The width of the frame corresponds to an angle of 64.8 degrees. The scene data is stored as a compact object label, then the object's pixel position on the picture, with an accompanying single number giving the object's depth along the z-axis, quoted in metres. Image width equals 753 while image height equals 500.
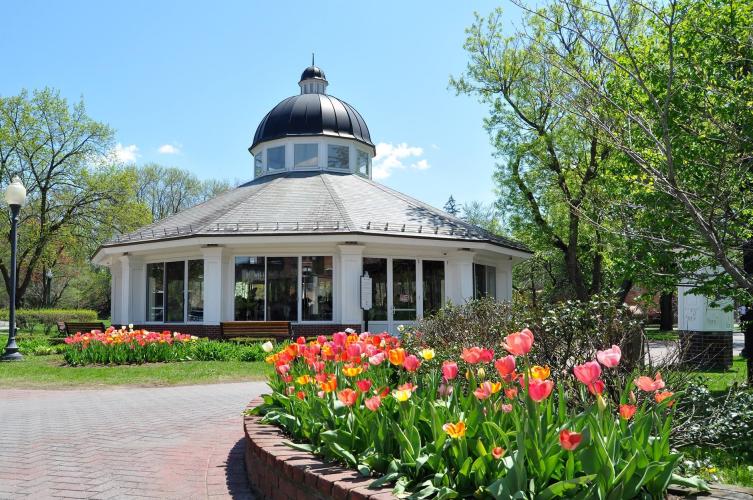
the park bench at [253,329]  17.19
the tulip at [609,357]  2.78
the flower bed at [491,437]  2.71
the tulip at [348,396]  3.57
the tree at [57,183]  33.09
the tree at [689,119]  4.41
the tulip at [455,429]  2.91
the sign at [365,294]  18.41
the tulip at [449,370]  3.33
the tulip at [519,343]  2.88
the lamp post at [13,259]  14.95
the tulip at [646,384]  2.82
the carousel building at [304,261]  18.64
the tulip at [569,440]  2.45
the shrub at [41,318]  29.03
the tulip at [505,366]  2.99
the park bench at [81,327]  18.67
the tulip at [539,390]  2.67
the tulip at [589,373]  2.75
